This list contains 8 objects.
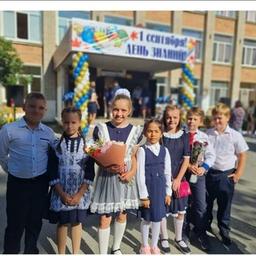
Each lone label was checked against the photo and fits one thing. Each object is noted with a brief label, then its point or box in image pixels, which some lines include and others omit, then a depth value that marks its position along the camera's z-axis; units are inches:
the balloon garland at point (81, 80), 362.3
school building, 600.4
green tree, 460.8
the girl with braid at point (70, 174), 98.3
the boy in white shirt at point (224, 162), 118.0
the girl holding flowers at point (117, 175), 100.5
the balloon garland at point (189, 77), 461.7
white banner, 366.3
